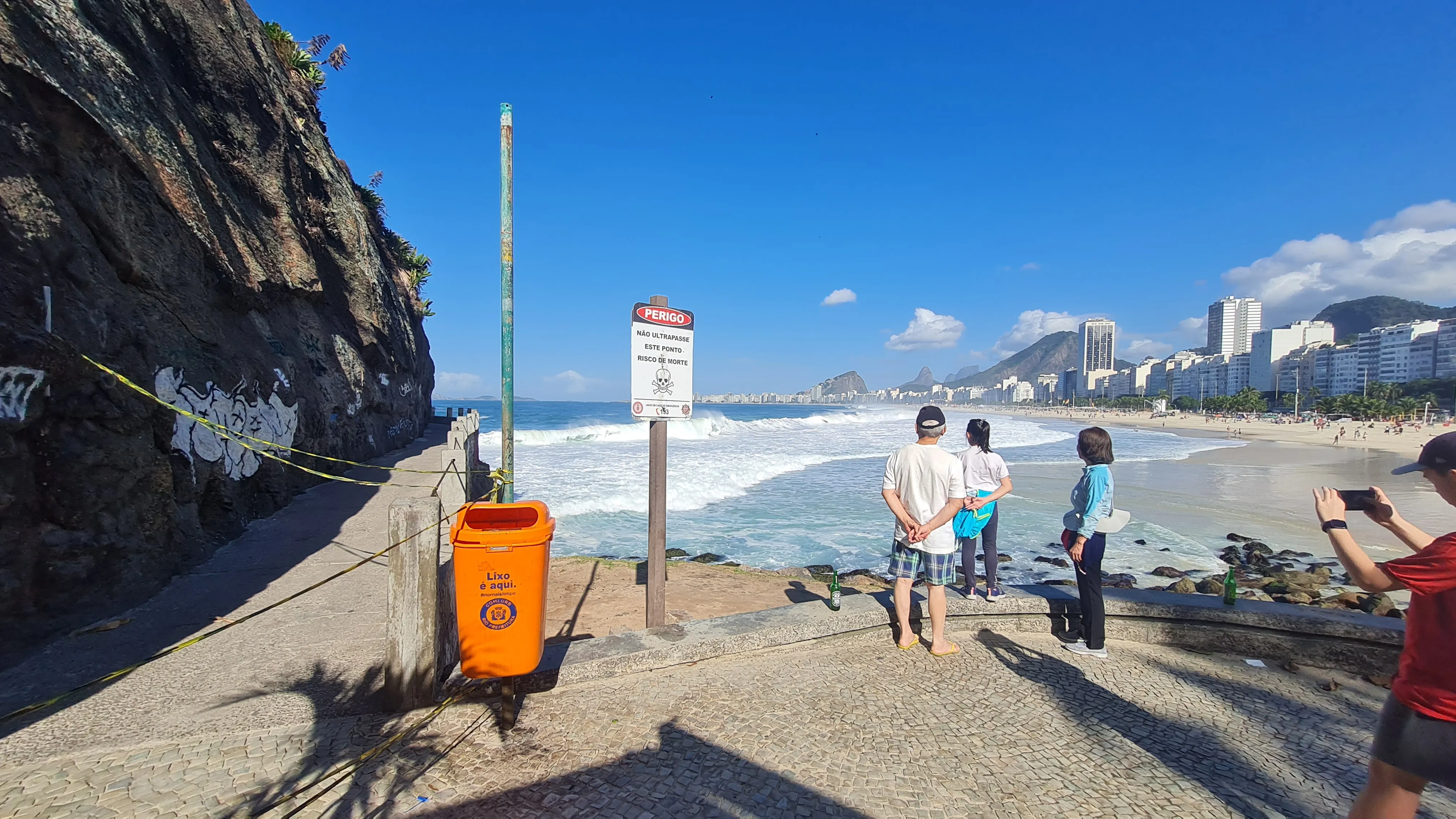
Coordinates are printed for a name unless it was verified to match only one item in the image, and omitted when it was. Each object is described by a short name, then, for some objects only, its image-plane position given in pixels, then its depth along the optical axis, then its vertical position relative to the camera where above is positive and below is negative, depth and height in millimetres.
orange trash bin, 3016 -1115
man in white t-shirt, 4105 -836
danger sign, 4145 +199
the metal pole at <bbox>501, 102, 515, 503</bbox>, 4840 +1047
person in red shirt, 2018 -987
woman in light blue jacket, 4152 -984
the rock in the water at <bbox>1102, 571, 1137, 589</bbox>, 9039 -2935
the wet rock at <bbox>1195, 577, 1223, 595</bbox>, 7883 -2625
